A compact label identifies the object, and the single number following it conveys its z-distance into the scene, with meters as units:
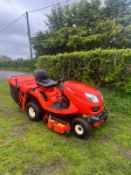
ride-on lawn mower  2.48
